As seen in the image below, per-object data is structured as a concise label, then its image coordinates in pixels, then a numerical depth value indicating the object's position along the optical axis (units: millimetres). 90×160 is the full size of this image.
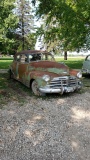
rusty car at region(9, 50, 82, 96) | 4455
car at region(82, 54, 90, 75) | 7199
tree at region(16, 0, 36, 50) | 27987
